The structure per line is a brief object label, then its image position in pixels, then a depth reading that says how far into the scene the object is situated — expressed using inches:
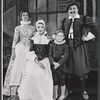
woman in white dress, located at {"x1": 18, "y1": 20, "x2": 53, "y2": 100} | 91.4
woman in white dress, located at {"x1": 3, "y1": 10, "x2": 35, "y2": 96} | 94.0
